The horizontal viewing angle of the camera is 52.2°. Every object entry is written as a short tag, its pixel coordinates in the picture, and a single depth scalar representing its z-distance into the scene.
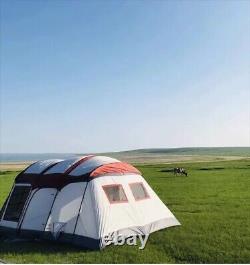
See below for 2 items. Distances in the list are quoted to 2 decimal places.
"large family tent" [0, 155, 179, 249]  8.24
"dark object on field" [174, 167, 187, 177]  27.30
